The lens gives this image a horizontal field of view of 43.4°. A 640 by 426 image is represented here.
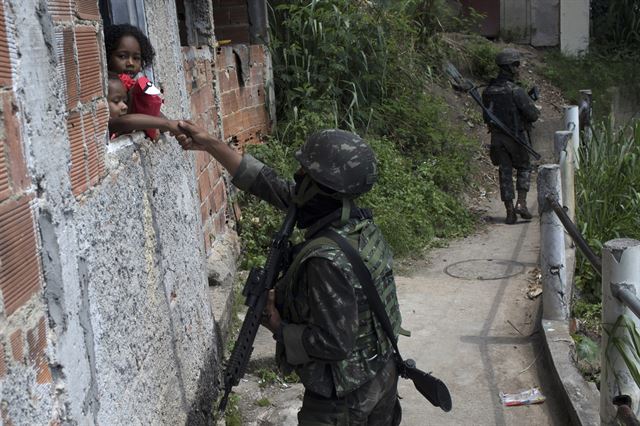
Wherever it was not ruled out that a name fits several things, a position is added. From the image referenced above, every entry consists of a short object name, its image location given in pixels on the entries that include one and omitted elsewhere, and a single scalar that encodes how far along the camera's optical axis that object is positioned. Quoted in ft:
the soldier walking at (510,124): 27.30
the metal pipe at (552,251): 15.76
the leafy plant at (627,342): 10.50
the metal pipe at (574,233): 11.80
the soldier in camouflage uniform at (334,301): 8.66
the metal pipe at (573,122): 23.27
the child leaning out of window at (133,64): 9.95
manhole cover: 21.90
